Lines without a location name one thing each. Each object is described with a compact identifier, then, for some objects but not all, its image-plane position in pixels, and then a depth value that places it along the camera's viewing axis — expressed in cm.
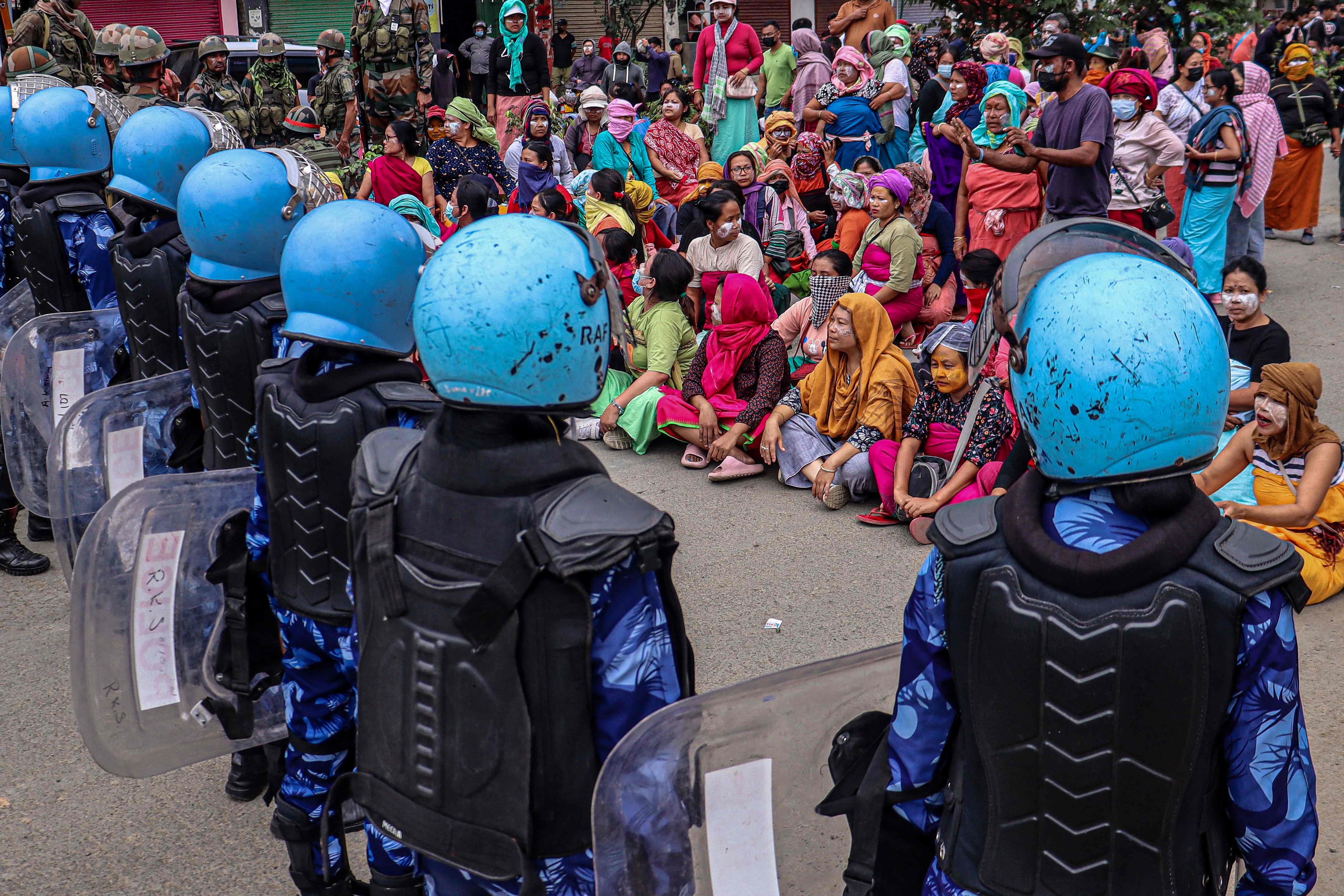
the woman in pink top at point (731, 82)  1124
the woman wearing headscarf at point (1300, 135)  955
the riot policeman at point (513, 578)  167
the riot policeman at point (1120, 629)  146
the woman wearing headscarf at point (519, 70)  1308
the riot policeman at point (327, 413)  240
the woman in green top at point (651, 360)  662
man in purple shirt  672
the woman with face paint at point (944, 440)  523
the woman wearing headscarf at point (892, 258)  697
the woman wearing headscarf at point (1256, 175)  847
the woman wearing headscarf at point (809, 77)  1090
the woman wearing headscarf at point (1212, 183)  802
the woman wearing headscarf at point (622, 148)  1027
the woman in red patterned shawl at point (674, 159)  1042
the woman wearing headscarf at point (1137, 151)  799
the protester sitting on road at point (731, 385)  623
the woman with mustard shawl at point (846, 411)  566
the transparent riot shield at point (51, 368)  426
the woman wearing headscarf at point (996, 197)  758
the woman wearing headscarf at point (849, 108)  959
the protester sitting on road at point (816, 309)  677
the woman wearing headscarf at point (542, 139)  997
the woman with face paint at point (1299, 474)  432
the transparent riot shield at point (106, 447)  343
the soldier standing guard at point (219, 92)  1057
